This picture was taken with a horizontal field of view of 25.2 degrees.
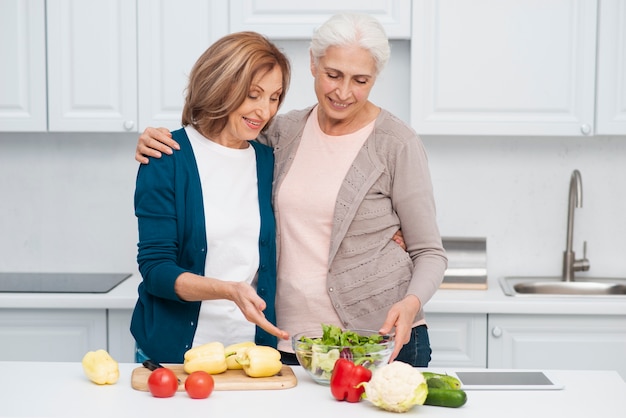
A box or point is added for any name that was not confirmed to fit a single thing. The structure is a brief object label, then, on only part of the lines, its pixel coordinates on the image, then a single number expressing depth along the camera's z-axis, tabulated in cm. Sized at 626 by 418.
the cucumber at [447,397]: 286
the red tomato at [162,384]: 291
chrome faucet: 460
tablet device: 300
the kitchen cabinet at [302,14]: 432
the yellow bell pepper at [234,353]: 306
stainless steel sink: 460
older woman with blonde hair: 330
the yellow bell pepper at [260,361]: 301
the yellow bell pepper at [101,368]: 299
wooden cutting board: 298
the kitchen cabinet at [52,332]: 425
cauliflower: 280
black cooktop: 433
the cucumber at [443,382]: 291
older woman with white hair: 339
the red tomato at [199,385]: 290
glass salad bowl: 298
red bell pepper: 288
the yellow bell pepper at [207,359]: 303
